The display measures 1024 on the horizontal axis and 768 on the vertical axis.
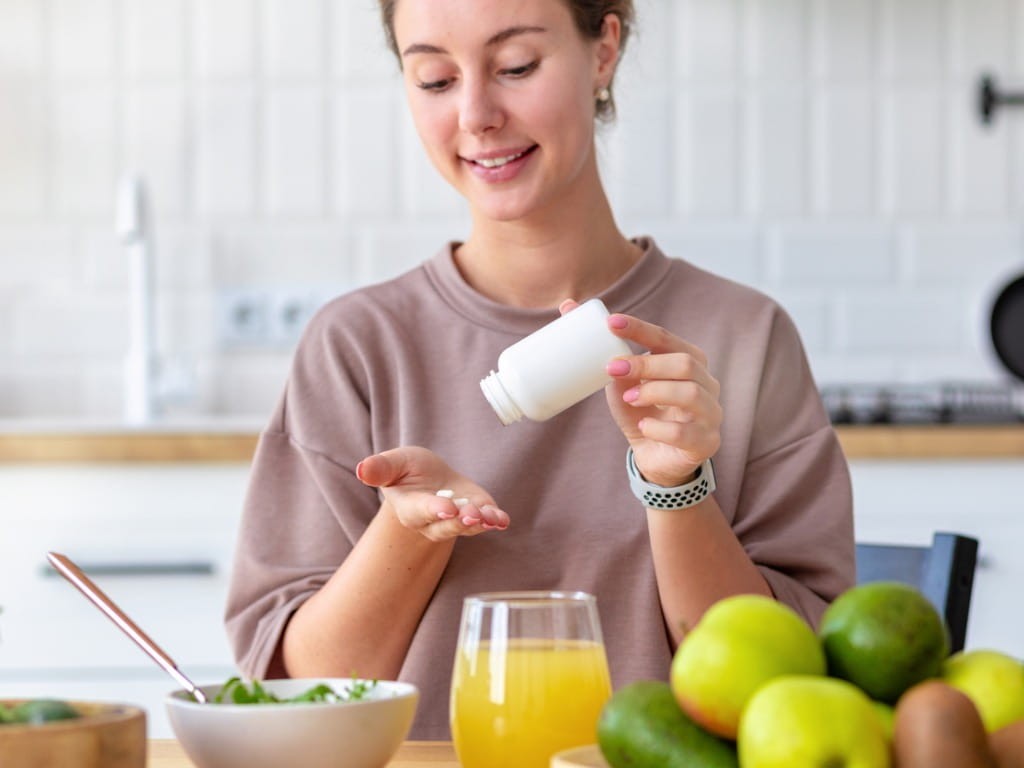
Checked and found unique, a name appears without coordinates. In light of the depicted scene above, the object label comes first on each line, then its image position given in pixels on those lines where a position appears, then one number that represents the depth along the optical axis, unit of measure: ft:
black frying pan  9.56
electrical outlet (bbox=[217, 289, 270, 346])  9.68
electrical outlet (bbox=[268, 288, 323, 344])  9.65
